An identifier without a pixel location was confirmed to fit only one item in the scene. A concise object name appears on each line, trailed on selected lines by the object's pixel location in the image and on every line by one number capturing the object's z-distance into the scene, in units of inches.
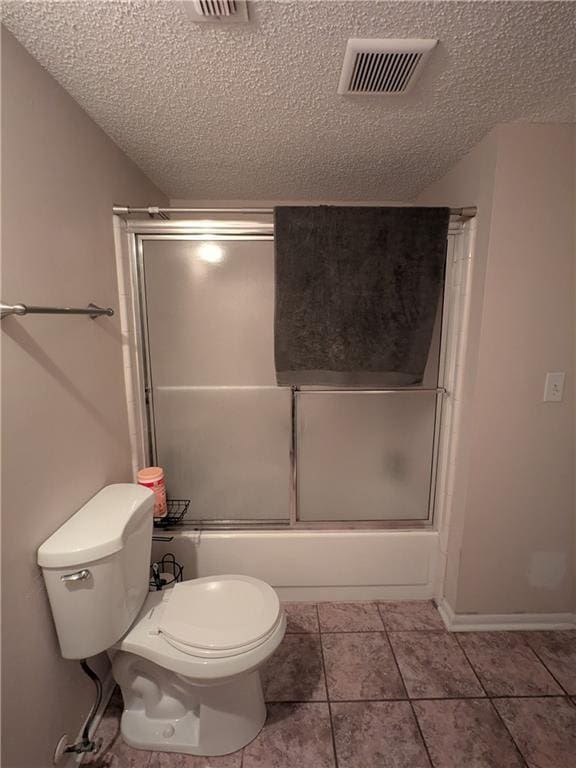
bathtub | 66.6
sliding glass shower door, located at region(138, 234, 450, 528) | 61.3
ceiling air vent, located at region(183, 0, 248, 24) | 29.9
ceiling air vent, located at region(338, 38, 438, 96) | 34.5
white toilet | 39.0
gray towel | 54.8
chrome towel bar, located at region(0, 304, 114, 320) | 32.0
